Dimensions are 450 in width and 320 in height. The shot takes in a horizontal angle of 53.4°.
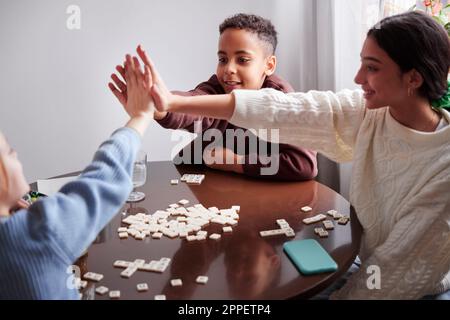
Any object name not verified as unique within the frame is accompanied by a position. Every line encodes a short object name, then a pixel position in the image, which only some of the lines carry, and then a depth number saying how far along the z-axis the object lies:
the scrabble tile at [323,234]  1.21
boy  1.66
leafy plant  1.94
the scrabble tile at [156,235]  1.21
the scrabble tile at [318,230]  1.22
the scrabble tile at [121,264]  1.06
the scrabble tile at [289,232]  1.21
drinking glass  1.50
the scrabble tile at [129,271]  1.02
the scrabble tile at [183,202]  1.44
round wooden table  0.96
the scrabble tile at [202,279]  0.98
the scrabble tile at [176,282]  0.97
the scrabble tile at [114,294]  0.94
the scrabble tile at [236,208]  1.37
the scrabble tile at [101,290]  0.95
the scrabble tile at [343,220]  1.30
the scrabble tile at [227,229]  1.23
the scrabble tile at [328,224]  1.26
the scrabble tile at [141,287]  0.96
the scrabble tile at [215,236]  1.19
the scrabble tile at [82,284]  0.98
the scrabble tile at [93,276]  1.01
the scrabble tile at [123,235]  1.22
